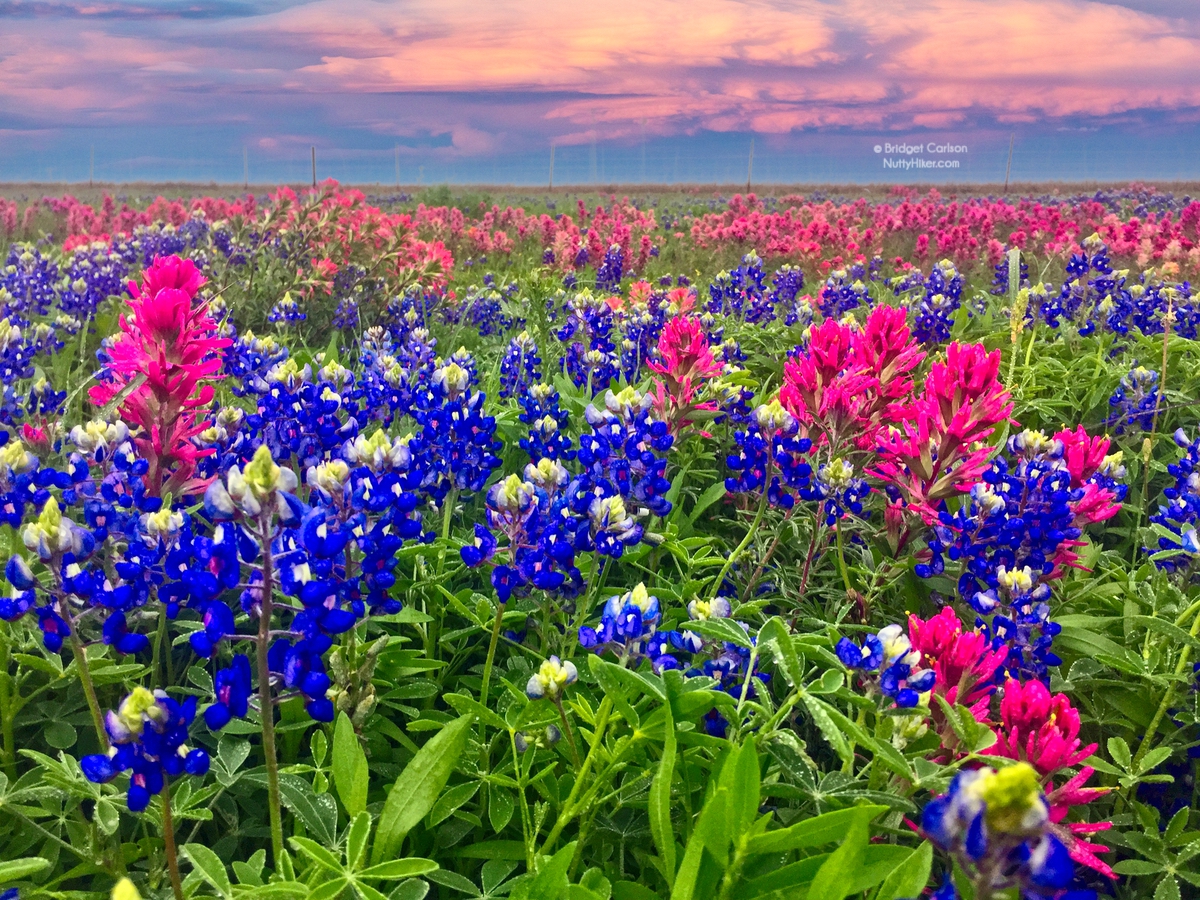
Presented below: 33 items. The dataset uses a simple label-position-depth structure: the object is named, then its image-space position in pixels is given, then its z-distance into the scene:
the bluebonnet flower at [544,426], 0.59
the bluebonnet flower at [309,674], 0.33
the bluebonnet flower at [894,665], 0.37
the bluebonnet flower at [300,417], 0.53
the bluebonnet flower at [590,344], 0.85
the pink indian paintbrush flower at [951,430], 0.55
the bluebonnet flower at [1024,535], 0.47
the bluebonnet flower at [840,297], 1.20
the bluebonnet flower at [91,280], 1.18
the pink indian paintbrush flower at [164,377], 0.49
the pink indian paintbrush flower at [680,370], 0.64
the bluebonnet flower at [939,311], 1.04
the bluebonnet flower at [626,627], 0.41
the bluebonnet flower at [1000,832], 0.21
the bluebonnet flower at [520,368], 0.87
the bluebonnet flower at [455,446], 0.55
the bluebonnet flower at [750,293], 1.29
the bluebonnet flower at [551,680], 0.38
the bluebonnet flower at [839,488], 0.56
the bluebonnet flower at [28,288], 1.11
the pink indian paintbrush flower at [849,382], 0.58
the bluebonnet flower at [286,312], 1.08
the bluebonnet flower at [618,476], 0.47
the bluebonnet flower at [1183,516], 0.51
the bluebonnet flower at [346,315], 1.20
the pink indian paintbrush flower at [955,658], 0.40
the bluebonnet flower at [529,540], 0.44
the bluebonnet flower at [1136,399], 0.79
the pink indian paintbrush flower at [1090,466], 0.55
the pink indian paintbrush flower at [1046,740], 0.37
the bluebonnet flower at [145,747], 0.32
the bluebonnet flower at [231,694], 0.33
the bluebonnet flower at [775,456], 0.55
